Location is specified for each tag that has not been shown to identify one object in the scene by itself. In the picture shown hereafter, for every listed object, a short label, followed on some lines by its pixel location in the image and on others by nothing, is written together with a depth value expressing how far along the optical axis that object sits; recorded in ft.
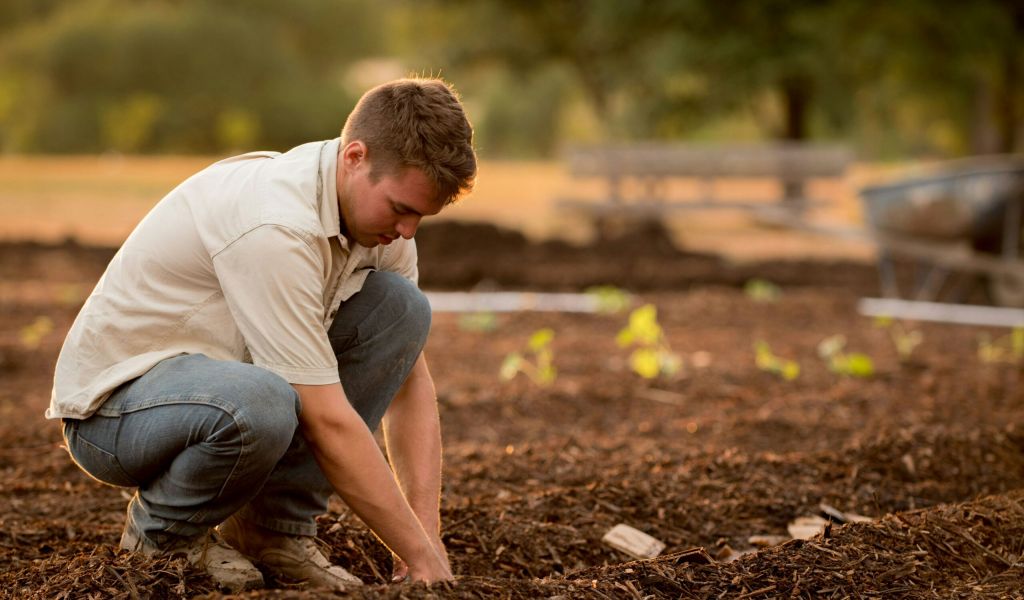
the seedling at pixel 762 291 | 53.78
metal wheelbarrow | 55.11
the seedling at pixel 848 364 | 34.83
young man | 14.80
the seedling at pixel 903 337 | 38.52
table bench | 97.96
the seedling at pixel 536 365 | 31.81
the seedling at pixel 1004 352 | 38.91
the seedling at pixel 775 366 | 33.94
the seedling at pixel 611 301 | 49.73
